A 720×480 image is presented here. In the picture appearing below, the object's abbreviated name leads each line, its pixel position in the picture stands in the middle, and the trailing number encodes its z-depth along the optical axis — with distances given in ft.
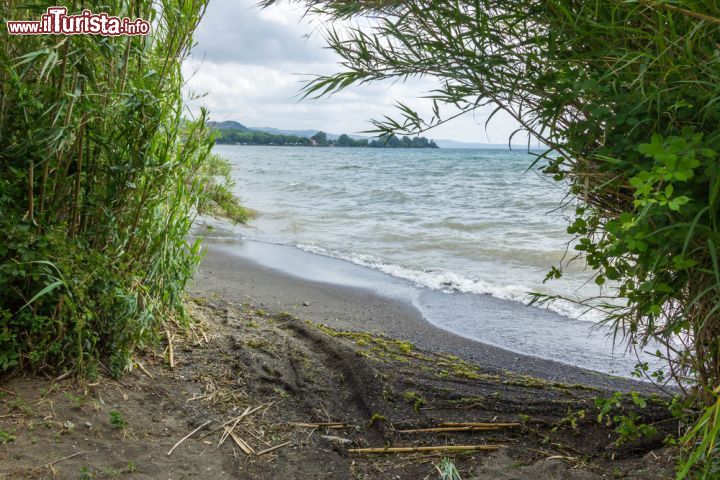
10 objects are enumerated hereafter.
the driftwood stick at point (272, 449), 9.89
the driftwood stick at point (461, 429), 10.34
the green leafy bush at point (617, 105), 6.15
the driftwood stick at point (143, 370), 11.60
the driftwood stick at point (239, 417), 10.30
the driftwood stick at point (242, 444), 9.84
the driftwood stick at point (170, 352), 12.26
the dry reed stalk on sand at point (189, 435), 9.57
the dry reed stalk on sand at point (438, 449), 9.71
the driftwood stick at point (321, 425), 10.77
